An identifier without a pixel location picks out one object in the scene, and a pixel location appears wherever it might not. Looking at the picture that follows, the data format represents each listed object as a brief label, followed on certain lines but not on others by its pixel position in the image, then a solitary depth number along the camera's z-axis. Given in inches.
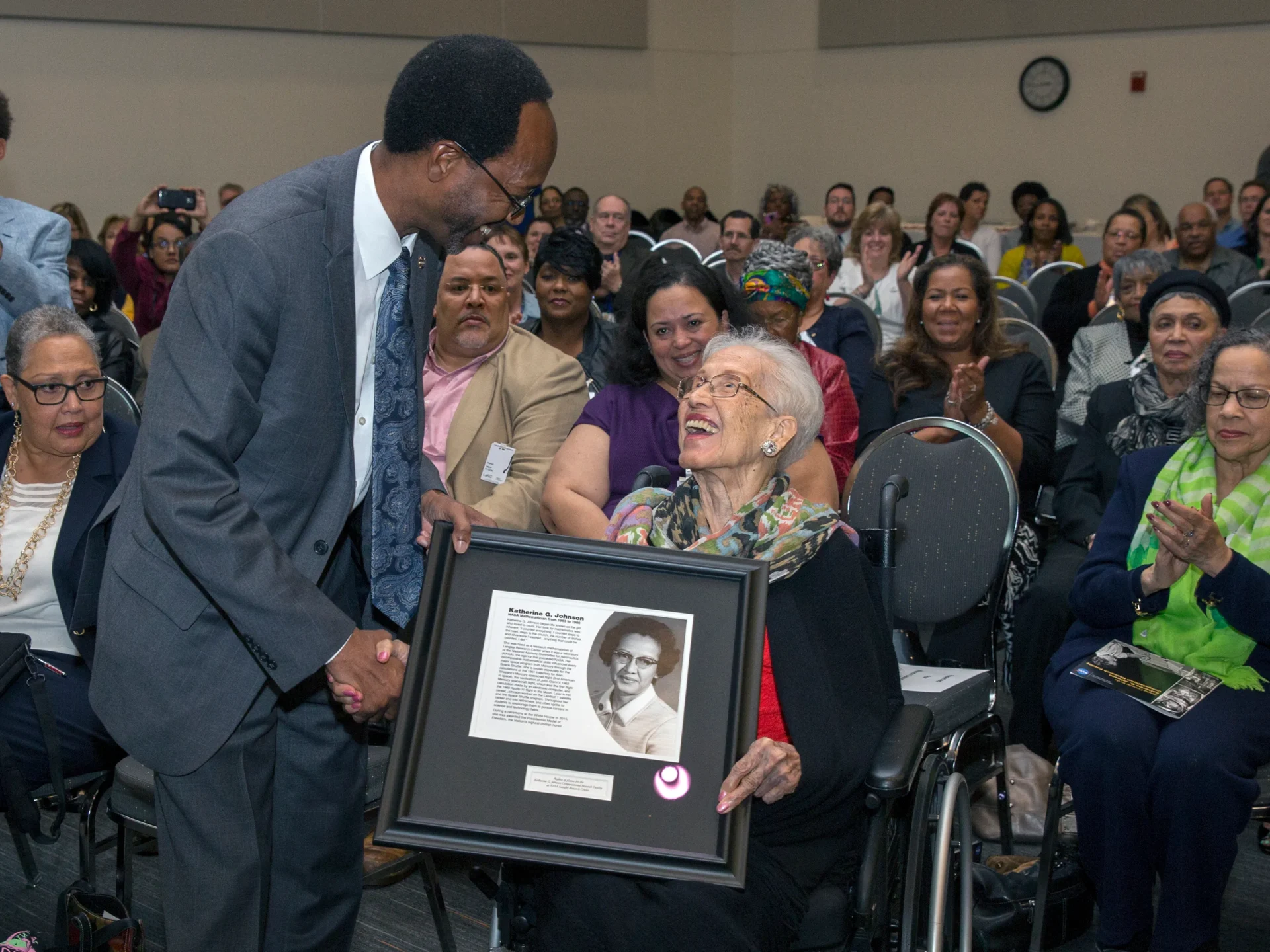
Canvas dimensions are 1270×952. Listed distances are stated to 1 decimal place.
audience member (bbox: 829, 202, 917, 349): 264.5
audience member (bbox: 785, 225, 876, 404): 190.5
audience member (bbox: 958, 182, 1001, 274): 402.3
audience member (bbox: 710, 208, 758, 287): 305.6
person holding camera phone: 278.7
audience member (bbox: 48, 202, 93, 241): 341.1
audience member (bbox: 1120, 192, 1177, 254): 304.7
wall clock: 466.0
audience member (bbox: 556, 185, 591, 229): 405.4
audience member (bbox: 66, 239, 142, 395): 186.2
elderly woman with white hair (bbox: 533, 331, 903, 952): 75.2
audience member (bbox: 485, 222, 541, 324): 184.2
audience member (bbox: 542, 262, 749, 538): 125.4
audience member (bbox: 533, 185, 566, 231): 394.6
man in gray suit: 62.4
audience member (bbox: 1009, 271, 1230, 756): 137.7
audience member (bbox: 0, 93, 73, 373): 123.2
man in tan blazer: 131.9
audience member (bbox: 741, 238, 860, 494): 144.2
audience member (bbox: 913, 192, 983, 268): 329.4
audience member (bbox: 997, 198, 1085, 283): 352.5
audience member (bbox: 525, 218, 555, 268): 313.4
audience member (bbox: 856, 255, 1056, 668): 150.2
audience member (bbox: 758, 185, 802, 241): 376.0
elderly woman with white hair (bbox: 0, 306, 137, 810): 108.0
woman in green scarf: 99.5
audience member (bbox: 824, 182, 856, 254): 396.8
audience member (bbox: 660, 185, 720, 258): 436.5
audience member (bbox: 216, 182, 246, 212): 407.5
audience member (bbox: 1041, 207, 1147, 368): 254.4
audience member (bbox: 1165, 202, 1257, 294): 260.5
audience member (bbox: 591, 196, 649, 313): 318.7
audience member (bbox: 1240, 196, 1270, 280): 277.1
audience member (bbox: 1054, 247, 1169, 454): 179.5
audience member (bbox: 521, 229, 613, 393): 175.3
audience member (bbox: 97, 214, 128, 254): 364.5
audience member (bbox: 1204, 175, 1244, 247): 371.9
